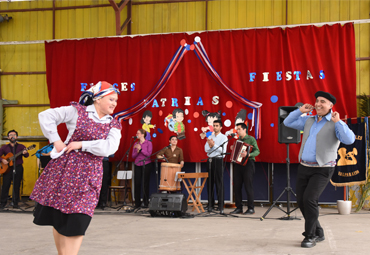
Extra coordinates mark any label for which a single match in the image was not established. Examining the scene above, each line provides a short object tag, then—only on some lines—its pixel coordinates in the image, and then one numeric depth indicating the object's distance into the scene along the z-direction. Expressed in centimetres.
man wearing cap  429
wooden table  729
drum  747
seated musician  827
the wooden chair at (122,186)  878
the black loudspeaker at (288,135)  662
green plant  764
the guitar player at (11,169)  841
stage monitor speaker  683
